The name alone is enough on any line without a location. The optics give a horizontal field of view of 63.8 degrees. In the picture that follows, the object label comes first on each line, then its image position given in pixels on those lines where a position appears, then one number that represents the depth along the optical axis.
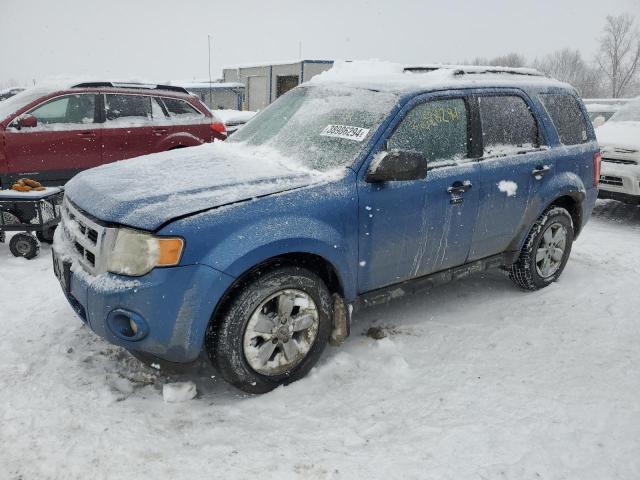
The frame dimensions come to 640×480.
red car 6.70
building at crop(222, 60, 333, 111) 28.31
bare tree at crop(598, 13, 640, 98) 62.59
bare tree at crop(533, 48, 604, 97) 77.62
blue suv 2.62
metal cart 5.14
